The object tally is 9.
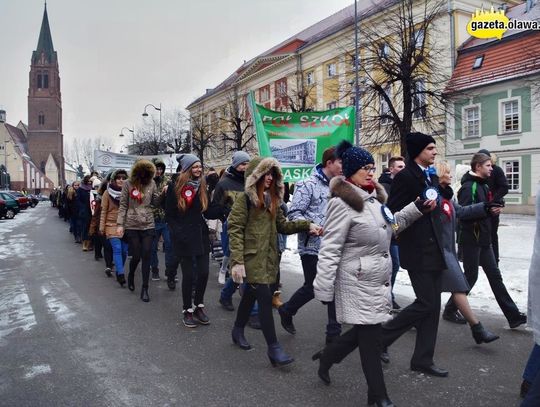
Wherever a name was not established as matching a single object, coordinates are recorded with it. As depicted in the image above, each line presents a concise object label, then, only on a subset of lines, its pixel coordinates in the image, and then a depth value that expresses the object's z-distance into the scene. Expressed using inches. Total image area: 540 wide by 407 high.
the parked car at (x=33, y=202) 2113.4
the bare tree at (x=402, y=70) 705.0
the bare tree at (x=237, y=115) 1562.5
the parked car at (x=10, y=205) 1210.6
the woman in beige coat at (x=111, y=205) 330.0
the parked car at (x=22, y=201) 1626.1
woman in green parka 168.6
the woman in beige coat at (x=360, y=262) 132.3
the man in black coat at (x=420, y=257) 157.4
